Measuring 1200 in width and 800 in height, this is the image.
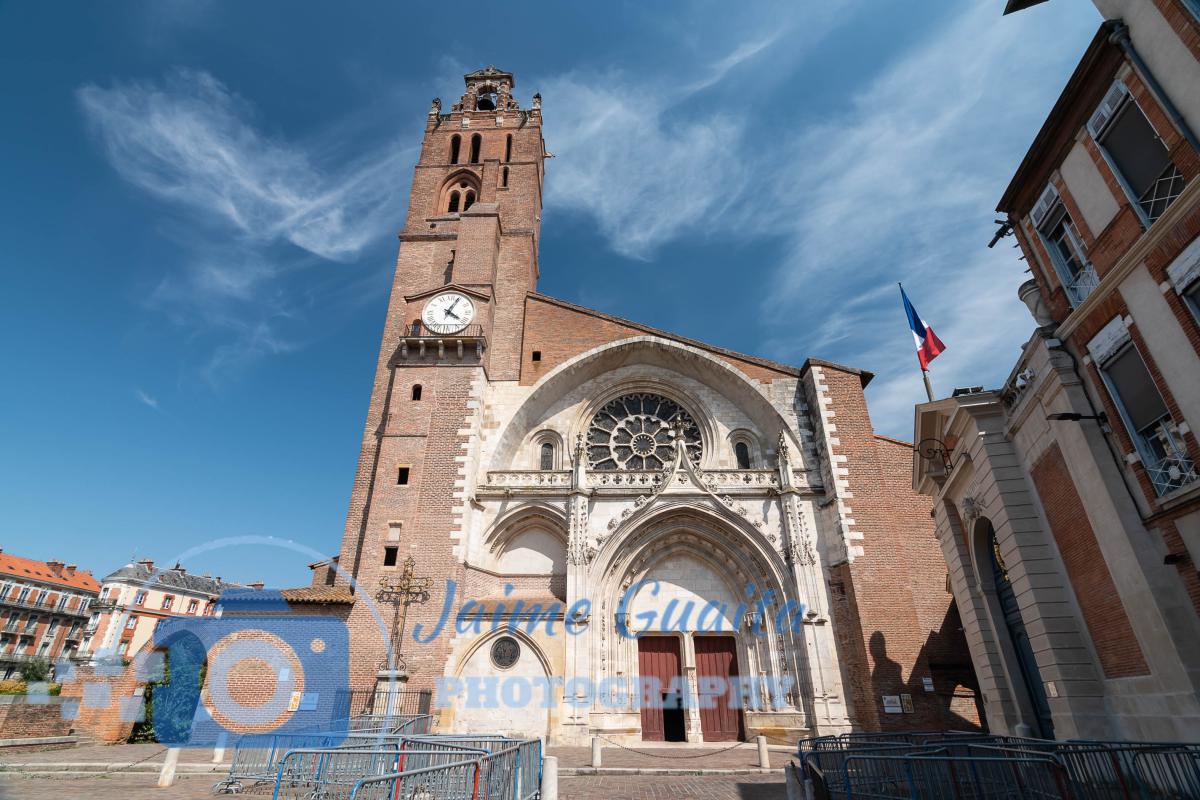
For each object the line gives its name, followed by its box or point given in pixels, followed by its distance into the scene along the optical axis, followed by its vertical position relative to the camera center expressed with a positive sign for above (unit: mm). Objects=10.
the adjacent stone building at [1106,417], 6773 +3546
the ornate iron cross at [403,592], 15055 +2640
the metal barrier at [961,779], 5301 -715
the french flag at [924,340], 13922 +7827
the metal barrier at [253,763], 9234 -843
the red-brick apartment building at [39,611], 46969 +7448
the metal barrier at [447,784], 4965 -637
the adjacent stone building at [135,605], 48312 +7857
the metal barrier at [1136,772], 5148 -650
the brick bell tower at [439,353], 15773 +10566
